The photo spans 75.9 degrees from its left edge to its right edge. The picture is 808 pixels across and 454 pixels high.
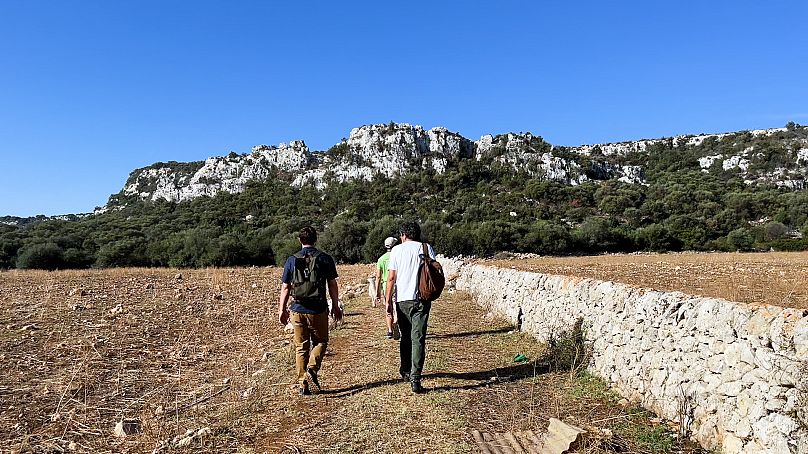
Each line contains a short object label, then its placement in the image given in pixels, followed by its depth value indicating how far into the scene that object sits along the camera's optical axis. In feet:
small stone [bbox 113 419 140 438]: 18.51
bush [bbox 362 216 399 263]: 155.84
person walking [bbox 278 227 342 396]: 21.58
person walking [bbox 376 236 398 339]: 30.30
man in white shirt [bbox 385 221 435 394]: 21.34
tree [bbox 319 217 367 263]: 162.50
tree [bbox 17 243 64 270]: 131.75
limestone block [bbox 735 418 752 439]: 13.70
